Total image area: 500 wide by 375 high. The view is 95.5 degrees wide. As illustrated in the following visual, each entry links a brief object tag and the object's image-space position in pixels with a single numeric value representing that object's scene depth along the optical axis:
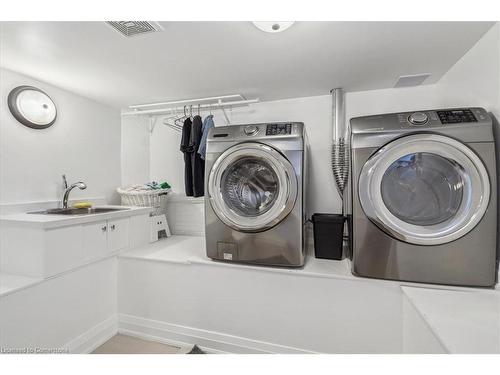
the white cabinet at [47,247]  1.44
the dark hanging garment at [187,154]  2.21
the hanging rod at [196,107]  2.20
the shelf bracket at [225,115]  2.48
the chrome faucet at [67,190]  1.97
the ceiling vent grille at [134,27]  1.19
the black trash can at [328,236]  1.77
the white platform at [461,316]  0.86
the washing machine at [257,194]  1.57
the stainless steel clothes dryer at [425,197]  1.25
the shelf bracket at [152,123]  2.90
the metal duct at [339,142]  2.08
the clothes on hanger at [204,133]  2.09
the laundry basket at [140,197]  2.40
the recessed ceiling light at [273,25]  1.19
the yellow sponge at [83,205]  1.99
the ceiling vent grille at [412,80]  1.85
